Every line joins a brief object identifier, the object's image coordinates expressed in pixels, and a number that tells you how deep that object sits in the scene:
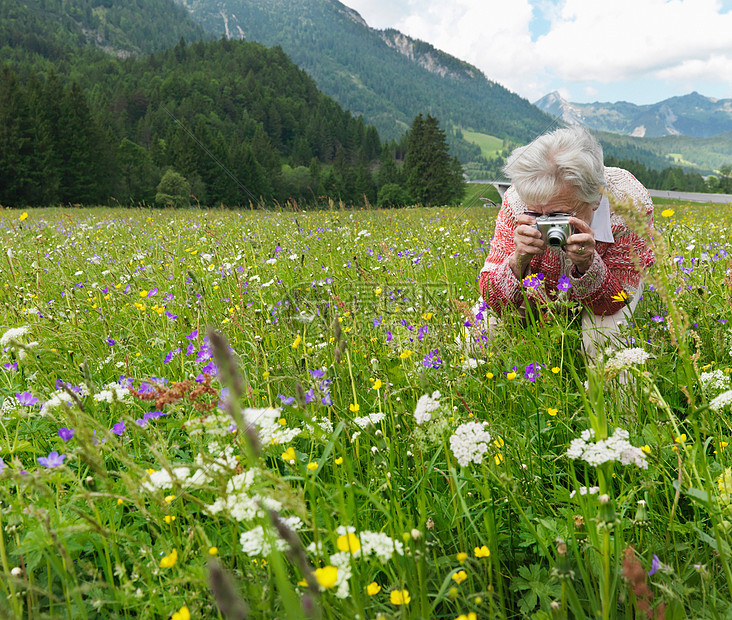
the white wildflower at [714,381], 1.56
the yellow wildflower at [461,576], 0.97
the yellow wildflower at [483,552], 1.06
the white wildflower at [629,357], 1.27
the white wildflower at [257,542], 0.89
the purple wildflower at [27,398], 1.54
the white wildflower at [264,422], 1.07
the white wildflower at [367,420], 1.51
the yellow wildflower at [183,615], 0.98
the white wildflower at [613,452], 0.91
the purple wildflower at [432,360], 1.89
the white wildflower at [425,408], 1.17
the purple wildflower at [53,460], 1.07
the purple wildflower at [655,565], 0.99
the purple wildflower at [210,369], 1.81
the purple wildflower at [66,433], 1.17
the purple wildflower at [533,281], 2.23
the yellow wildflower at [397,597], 0.90
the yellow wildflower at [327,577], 0.77
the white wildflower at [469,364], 1.91
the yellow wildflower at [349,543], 0.87
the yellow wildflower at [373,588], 0.95
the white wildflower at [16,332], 1.89
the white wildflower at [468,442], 1.02
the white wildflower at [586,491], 1.12
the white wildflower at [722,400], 1.27
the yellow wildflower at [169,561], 1.03
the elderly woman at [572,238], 2.53
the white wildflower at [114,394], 1.50
